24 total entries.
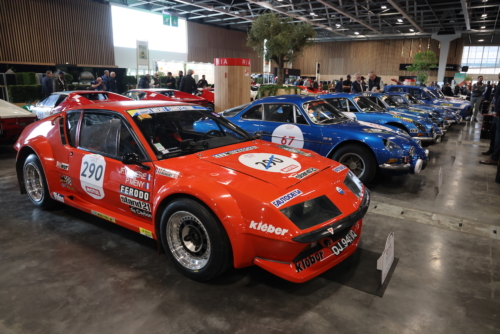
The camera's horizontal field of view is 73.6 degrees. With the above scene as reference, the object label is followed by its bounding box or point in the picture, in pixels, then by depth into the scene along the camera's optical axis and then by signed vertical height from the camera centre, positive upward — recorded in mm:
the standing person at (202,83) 17406 -78
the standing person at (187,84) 13547 -104
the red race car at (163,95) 11242 -483
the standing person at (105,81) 13653 -18
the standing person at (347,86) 14165 -129
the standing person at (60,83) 11578 -97
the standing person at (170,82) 15633 -38
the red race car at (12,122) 6816 -846
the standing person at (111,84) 13680 -135
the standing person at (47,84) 11299 -133
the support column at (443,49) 28439 +2922
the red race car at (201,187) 2389 -854
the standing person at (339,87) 13734 -167
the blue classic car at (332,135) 5129 -818
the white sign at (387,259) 2676 -1394
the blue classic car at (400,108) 8680 -658
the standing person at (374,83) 13195 +4
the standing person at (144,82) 14594 -45
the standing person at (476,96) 14117 -501
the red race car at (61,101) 8789 -542
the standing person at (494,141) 7124 -1245
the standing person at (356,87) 11398 -133
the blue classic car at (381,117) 7344 -728
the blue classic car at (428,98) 12680 -549
